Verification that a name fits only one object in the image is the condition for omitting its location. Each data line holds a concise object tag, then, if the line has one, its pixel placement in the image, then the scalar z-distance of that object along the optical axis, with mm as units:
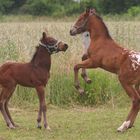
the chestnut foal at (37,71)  19266
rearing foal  18906
